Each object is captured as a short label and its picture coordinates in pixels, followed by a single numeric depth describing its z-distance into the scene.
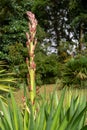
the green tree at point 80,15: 14.79
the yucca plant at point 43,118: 1.63
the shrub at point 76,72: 9.67
